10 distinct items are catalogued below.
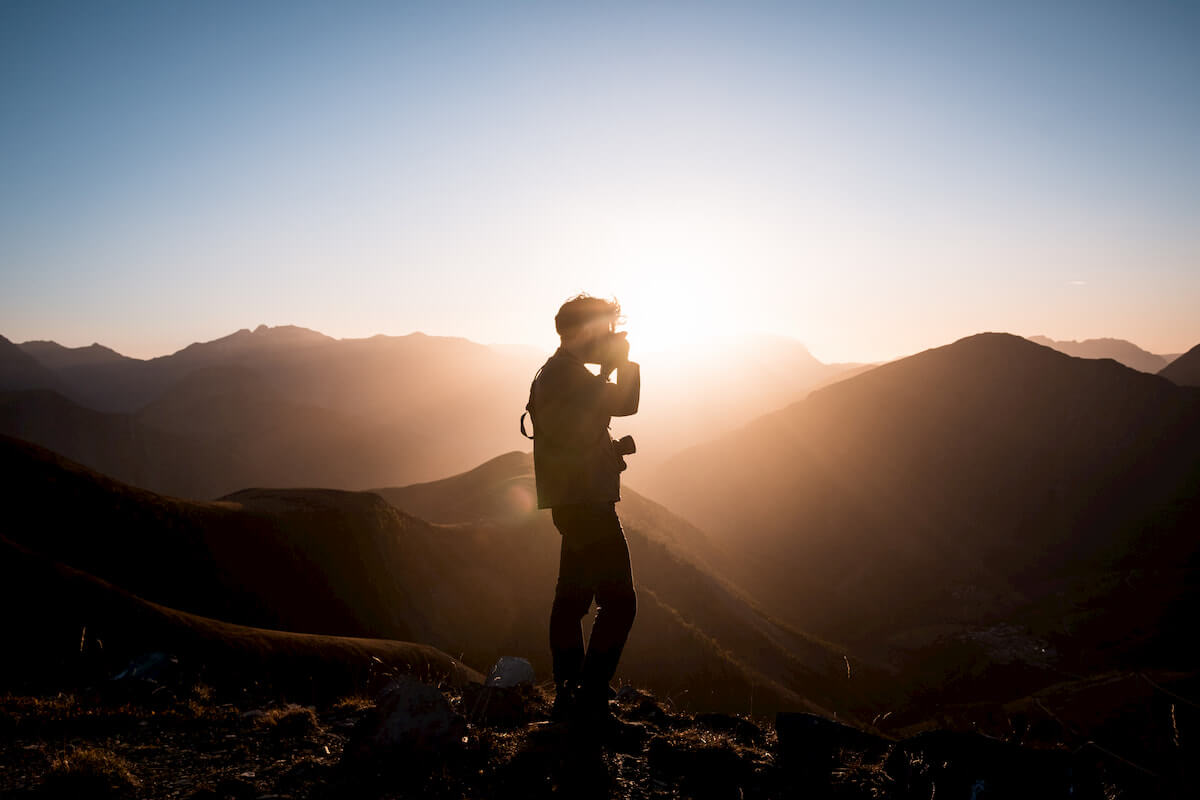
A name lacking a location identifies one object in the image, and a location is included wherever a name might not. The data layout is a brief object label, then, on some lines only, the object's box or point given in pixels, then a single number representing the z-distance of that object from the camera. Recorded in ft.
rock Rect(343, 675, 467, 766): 10.71
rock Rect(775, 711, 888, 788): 11.82
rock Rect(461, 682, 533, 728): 13.56
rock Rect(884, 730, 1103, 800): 10.46
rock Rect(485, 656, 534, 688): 17.98
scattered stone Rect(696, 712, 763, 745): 14.79
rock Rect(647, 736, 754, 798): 11.23
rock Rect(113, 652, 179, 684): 16.93
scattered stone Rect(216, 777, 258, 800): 9.75
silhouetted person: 11.97
